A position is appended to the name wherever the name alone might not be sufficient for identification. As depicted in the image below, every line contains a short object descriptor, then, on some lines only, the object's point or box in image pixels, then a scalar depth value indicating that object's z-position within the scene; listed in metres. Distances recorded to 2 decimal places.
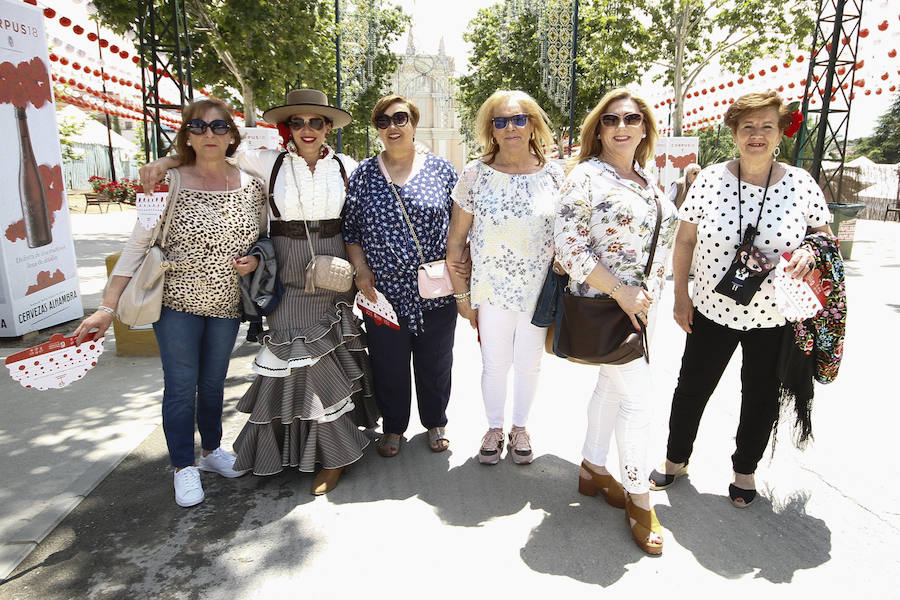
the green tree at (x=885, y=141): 43.56
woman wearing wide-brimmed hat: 2.89
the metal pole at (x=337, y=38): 11.25
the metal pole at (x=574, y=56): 11.28
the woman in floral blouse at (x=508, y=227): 2.84
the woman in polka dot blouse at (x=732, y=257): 2.54
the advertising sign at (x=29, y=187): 5.24
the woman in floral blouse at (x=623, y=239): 2.40
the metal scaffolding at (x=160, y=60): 6.06
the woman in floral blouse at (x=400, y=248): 2.99
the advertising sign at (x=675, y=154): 11.54
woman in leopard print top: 2.68
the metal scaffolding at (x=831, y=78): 9.82
